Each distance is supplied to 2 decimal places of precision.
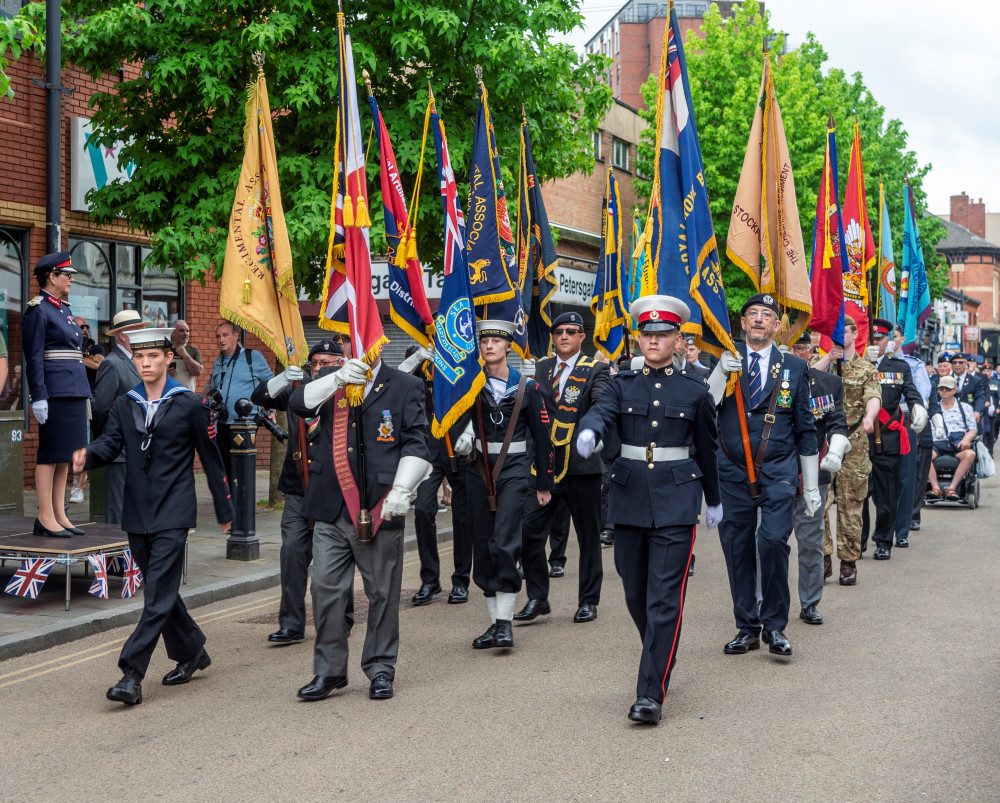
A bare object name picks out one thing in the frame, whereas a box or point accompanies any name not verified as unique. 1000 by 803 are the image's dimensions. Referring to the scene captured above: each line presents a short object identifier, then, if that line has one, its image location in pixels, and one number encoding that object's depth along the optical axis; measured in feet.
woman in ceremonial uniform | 28.99
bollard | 33.35
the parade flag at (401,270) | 26.58
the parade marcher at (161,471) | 20.17
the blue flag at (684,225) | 22.90
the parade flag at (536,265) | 35.09
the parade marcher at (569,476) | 26.53
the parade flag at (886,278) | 43.75
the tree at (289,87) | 38.81
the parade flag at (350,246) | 21.58
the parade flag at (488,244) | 27.91
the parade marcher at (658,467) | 18.97
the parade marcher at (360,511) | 19.84
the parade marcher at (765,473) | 22.90
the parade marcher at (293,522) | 24.40
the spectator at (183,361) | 36.91
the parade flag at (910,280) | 48.73
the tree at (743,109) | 109.81
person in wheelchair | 50.65
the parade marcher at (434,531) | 28.91
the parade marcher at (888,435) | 36.27
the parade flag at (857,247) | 32.53
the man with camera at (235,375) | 37.70
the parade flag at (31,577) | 25.98
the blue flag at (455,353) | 24.50
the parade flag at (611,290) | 42.22
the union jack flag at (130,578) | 26.55
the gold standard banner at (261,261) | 25.50
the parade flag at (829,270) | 30.01
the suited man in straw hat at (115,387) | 34.60
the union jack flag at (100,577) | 26.47
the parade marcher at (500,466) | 23.65
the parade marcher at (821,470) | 24.54
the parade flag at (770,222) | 25.39
